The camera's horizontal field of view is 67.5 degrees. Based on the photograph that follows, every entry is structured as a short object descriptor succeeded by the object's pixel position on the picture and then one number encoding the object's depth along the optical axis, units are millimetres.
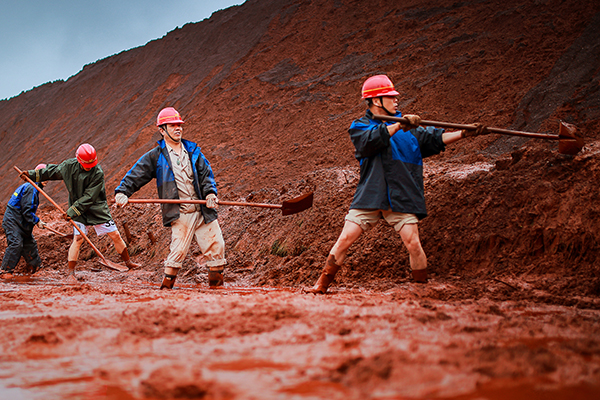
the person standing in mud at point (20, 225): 7660
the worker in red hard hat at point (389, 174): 3986
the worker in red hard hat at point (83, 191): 6801
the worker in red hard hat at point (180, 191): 5164
